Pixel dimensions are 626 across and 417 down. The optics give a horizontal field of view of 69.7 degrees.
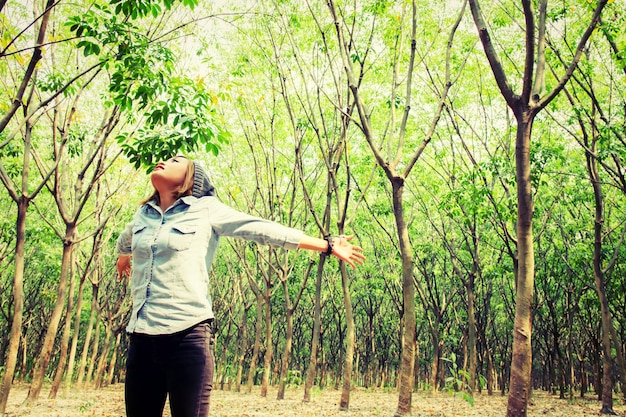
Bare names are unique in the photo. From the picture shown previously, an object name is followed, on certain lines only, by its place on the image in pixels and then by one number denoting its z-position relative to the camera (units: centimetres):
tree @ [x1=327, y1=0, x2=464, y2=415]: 732
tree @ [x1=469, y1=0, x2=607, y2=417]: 500
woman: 192
